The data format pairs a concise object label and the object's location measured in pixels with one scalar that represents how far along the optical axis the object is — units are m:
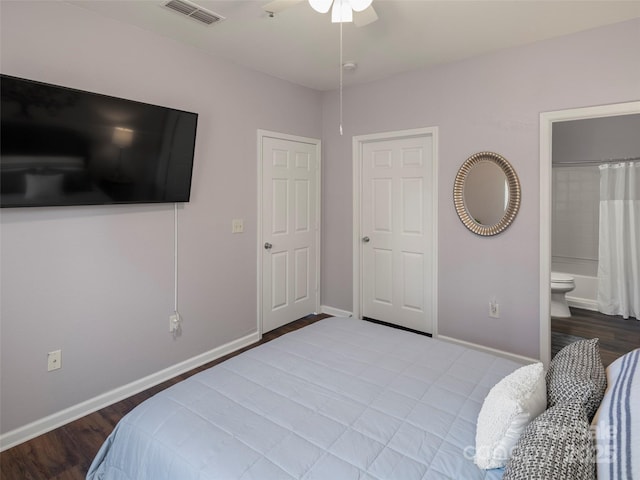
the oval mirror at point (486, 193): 3.04
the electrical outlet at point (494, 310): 3.19
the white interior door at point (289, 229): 3.67
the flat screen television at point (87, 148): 1.96
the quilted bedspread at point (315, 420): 1.22
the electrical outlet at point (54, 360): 2.28
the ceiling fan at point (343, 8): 1.80
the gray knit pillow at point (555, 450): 0.94
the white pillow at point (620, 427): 0.90
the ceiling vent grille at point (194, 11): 2.26
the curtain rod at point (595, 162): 4.09
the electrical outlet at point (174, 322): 2.91
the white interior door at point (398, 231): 3.61
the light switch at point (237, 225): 3.33
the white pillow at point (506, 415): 1.15
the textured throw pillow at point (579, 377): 1.27
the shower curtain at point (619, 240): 4.02
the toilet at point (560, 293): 4.13
